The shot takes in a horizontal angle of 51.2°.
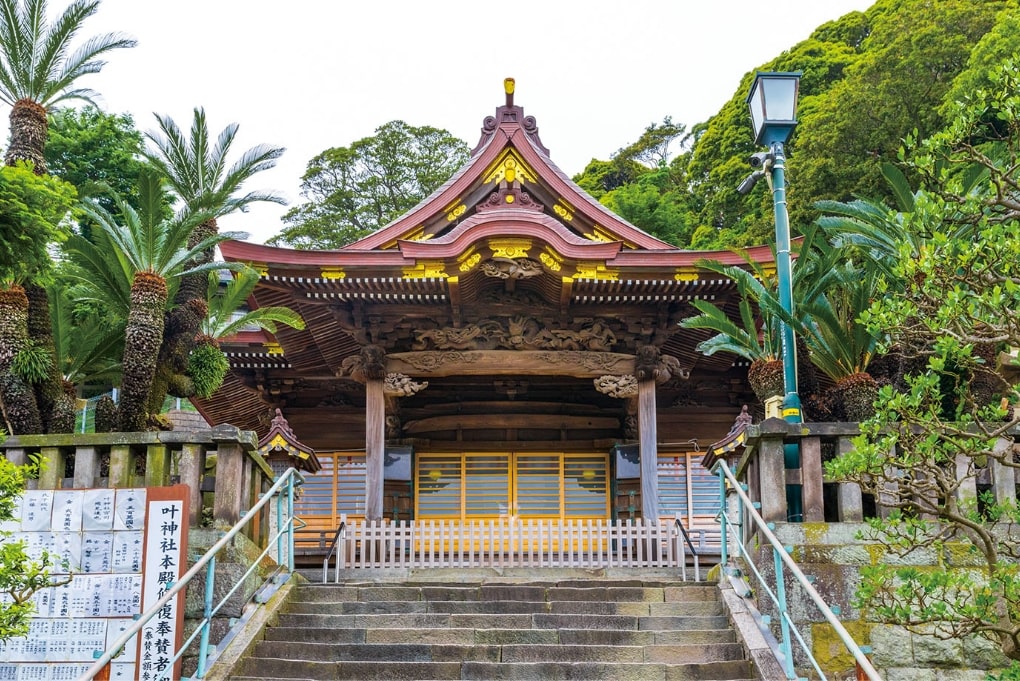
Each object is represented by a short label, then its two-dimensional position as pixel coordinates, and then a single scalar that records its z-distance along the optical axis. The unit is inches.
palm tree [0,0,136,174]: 434.0
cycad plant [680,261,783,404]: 462.0
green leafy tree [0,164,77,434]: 327.9
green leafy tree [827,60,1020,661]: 248.7
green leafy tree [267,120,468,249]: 1422.2
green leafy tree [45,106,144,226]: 1041.5
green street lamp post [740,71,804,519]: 407.5
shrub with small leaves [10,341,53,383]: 406.6
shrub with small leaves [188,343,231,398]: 494.0
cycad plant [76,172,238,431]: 421.1
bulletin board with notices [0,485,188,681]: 331.9
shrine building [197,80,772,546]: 557.6
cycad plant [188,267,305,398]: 495.5
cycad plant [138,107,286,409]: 500.1
